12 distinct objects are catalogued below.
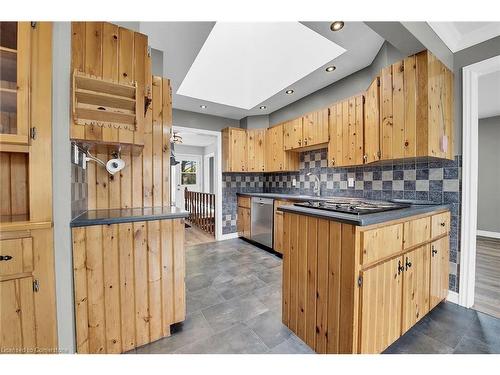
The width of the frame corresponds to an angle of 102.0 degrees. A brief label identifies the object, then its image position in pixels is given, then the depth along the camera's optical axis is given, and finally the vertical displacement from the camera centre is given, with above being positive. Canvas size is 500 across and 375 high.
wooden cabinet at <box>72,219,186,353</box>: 1.16 -0.63
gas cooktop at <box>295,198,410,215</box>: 1.12 -0.16
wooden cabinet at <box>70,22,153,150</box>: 1.21 +0.63
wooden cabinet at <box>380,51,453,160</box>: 1.58 +0.62
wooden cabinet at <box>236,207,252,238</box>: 3.74 -0.74
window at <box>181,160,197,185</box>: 6.82 +0.39
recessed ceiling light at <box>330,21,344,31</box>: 1.59 +1.26
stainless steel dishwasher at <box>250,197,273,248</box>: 3.21 -0.64
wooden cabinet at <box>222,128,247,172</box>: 3.73 +0.62
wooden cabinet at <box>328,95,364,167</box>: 2.23 +0.59
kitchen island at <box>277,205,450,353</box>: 1.04 -0.56
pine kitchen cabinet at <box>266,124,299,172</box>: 3.46 +0.49
